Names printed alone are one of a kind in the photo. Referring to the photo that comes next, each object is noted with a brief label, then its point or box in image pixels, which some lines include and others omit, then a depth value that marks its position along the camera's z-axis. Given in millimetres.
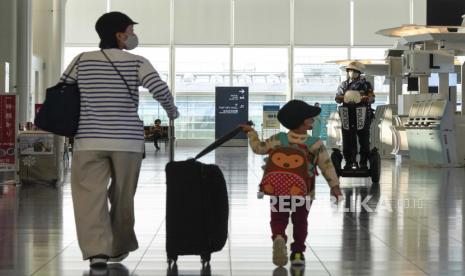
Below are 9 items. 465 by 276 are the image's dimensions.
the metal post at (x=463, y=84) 22191
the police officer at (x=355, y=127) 13320
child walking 5625
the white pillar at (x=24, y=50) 26062
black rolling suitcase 5531
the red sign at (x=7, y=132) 13602
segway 13273
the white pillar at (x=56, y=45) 35844
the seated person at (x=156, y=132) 36209
